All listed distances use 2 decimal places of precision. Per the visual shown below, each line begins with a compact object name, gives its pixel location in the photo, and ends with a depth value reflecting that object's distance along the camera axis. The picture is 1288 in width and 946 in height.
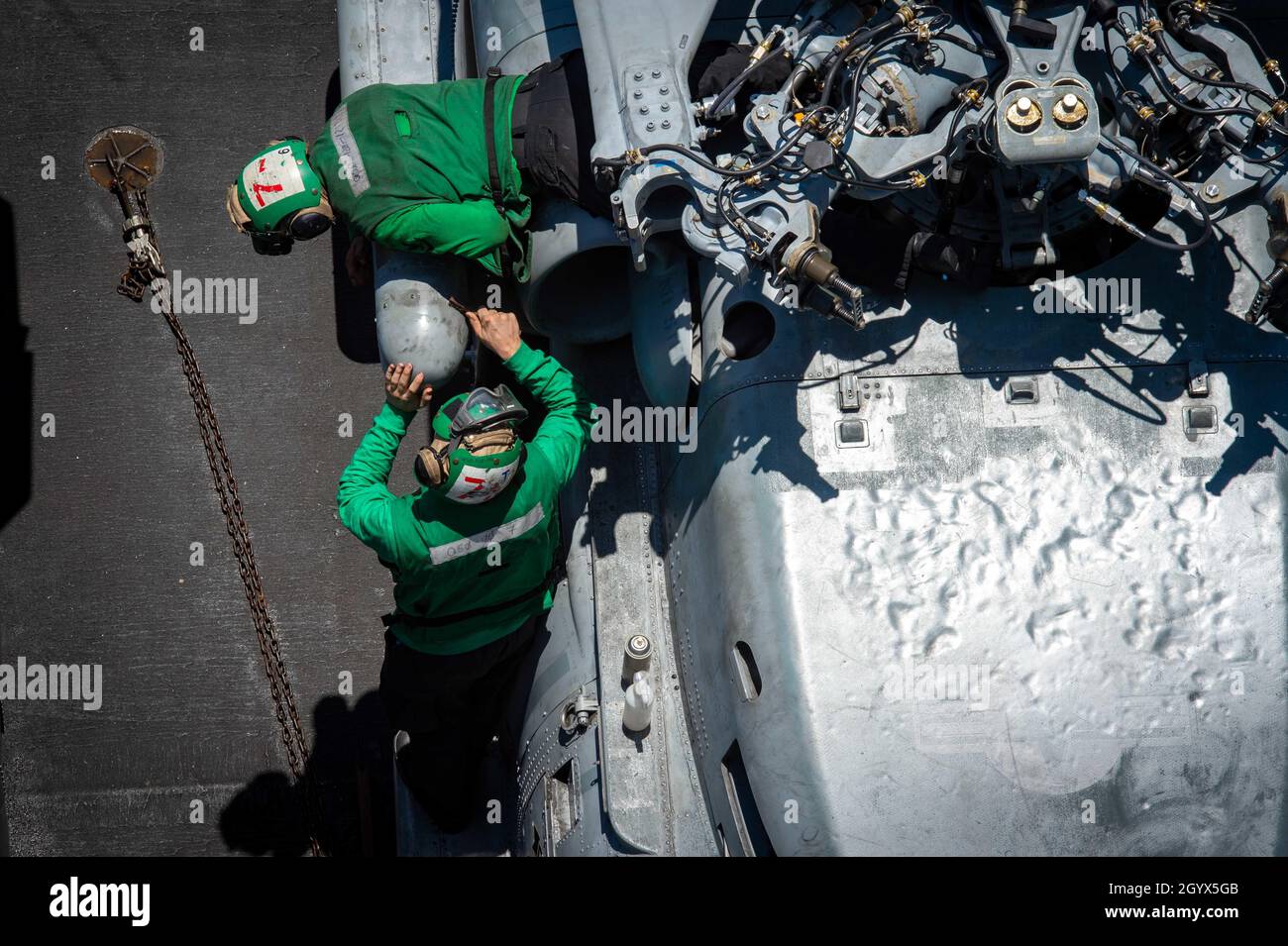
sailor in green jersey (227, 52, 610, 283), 7.42
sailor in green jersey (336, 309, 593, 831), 6.77
